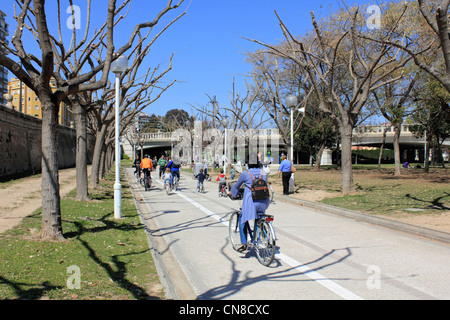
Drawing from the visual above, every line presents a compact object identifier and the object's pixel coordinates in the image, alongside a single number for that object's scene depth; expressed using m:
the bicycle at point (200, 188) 20.64
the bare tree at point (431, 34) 8.48
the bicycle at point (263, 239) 6.33
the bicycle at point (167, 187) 19.42
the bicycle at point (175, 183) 20.62
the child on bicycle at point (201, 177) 19.81
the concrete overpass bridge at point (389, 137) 65.75
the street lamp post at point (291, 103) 18.41
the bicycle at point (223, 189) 18.05
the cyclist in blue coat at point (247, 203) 6.77
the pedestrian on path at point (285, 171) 17.09
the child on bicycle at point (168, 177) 19.66
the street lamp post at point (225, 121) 30.89
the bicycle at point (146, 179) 22.09
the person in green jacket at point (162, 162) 28.00
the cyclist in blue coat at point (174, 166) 19.89
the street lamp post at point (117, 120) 11.08
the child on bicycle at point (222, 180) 17.84
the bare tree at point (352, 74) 15.76
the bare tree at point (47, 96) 7.12
